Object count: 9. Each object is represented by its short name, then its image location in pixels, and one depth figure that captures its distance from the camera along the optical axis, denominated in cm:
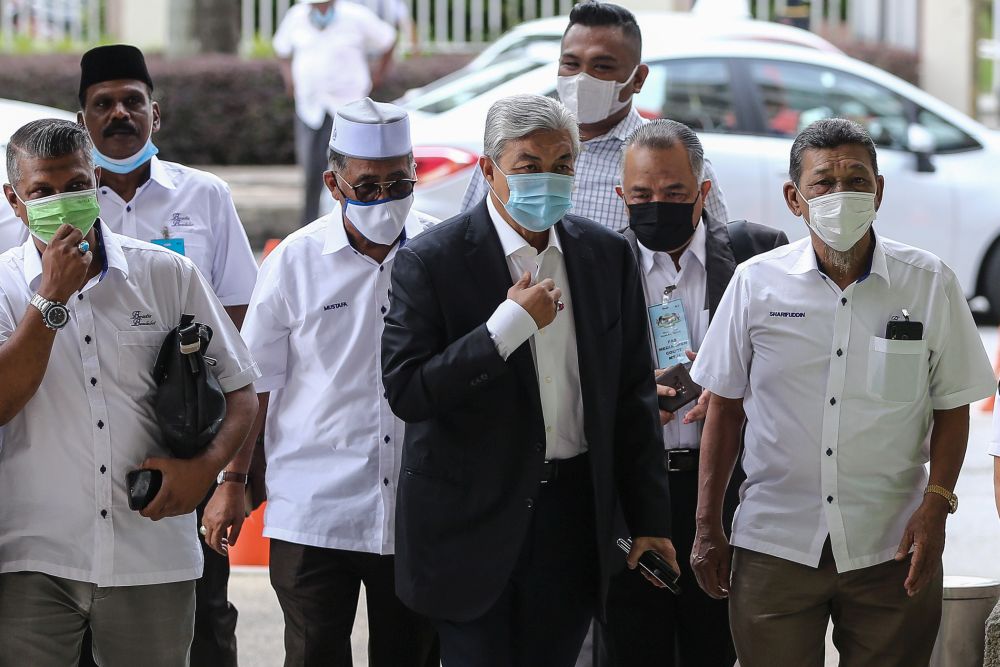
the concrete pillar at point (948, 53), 3706
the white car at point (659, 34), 2236
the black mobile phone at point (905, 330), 805
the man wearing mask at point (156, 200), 995
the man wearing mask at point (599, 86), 1025
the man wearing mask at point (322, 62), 2420
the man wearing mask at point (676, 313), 908
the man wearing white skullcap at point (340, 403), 877
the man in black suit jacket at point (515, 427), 764
